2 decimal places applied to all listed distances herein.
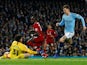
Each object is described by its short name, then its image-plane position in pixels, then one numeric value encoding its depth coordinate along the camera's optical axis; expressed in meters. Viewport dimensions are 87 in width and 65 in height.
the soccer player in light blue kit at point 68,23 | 18.89
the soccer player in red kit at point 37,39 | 20.63
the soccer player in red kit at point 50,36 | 23.66
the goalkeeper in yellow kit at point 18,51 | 18.20
